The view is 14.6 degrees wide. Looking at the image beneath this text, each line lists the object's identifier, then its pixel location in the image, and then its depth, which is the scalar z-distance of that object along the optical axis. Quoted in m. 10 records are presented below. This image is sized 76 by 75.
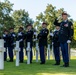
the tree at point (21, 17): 71.80
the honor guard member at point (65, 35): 10.89
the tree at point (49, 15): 55.82
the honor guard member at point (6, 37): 15.87
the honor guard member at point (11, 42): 15.62
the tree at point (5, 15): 49.75
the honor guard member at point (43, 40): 13.22
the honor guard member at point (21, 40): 14.42
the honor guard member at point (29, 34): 13.77
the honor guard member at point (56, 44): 12.62
